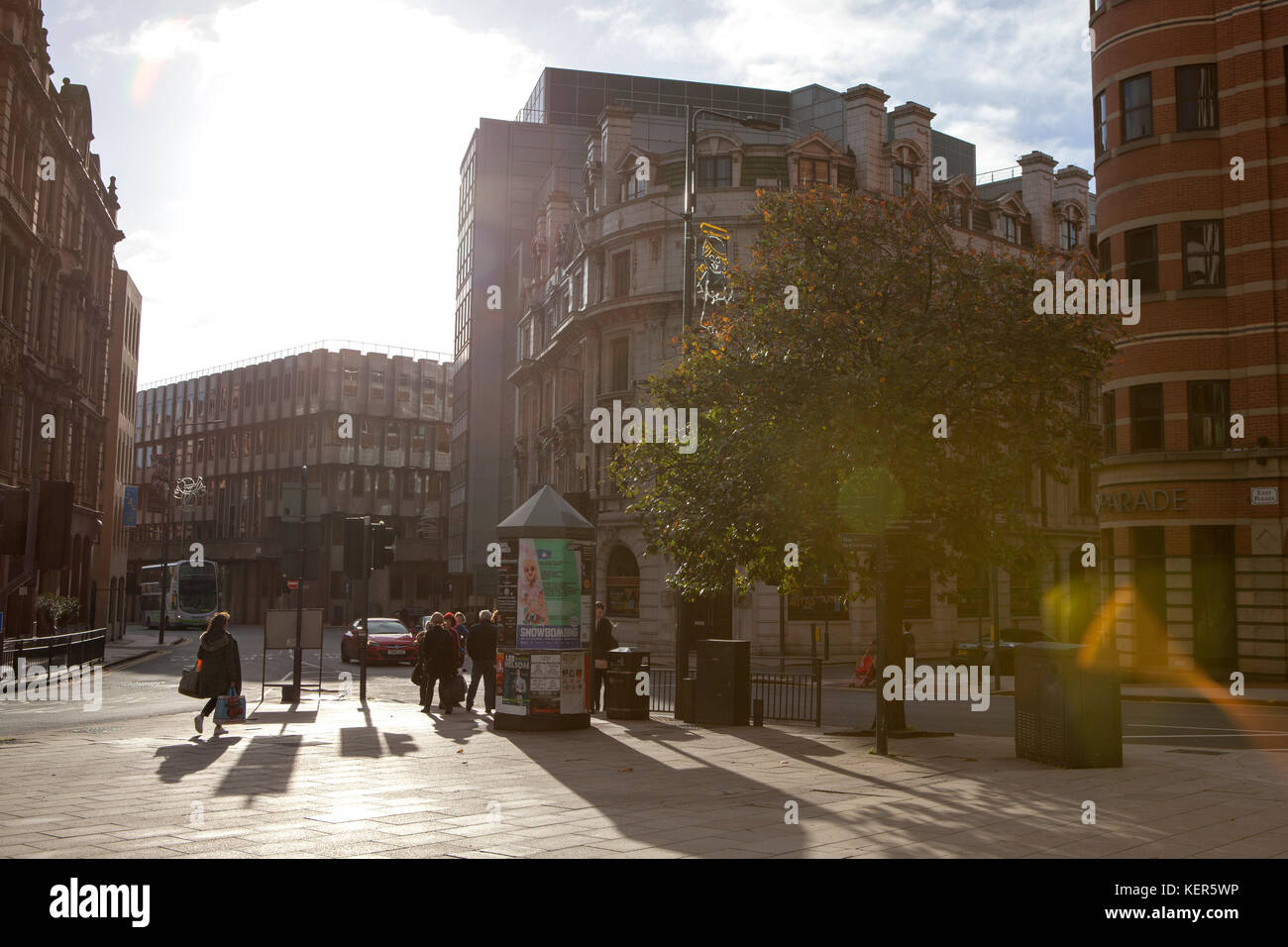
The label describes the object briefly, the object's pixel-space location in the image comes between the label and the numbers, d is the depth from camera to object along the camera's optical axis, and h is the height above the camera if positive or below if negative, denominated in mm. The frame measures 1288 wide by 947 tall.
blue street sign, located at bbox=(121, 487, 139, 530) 65875 +2880
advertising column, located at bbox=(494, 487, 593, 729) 15547 -797
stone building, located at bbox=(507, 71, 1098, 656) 41188 +10822
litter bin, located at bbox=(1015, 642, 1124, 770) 11547 -1445
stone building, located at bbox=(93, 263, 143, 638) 58594 +5575
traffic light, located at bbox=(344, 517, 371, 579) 22375 +235
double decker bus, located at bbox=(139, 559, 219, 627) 60938 -1790
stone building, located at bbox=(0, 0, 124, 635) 36719 +10010
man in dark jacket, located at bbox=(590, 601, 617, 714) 19453 -1327
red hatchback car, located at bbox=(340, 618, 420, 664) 37094 -2735
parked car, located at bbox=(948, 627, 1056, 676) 31297 -2423
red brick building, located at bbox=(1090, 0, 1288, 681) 27422 +5442
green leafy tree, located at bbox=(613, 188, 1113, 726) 14133 +2100
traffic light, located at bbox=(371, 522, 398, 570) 22781 +305
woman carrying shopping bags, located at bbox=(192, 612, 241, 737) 15508 -1359
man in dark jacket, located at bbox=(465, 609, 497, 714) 18809 -1437
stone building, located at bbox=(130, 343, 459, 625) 91438 +8227
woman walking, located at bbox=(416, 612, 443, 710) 18875 -1508
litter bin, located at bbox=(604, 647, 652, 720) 17719 -1908
